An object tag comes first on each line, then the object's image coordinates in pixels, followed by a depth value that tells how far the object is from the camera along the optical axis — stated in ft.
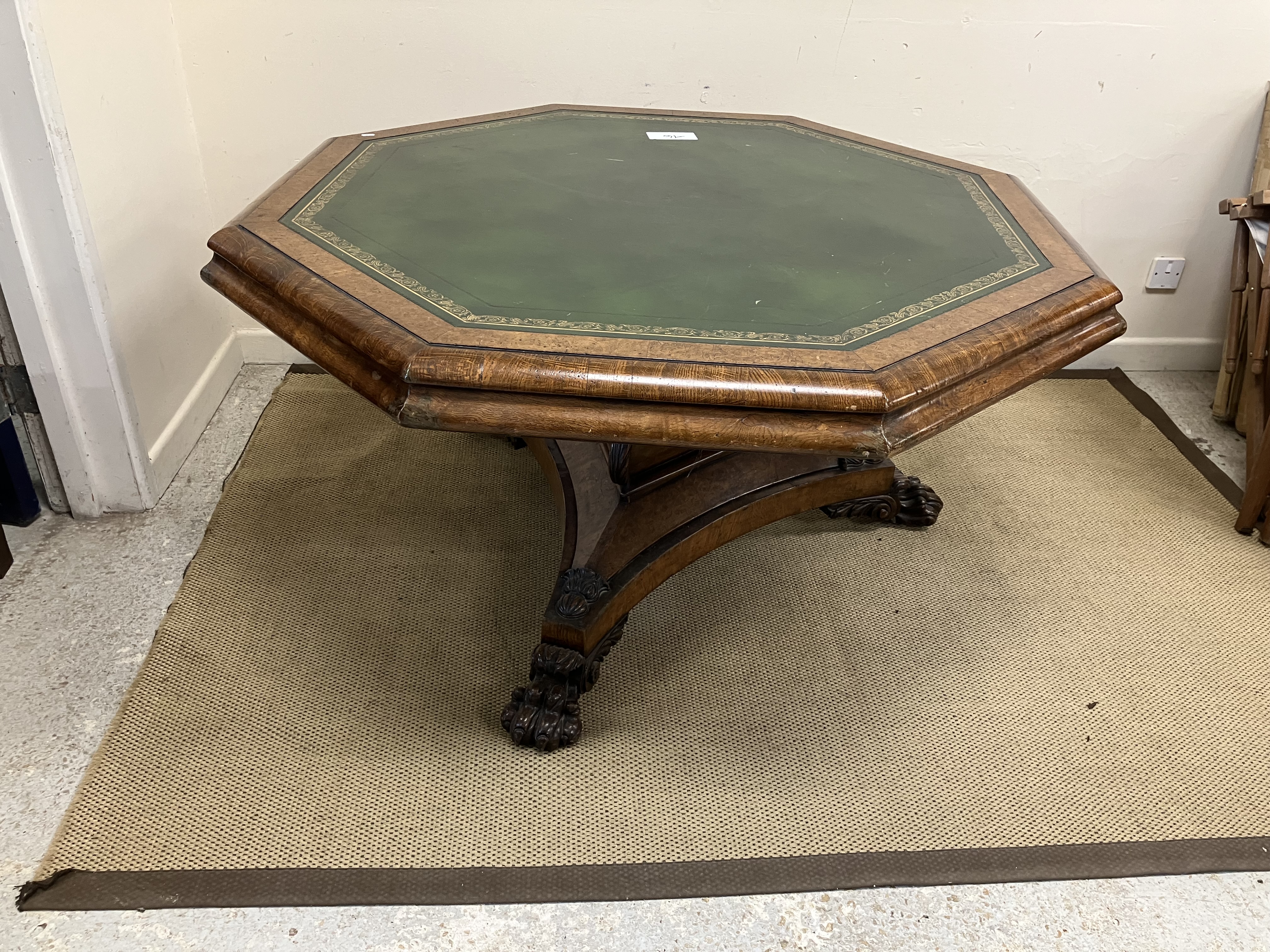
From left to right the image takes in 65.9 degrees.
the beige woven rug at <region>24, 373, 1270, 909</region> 4.91
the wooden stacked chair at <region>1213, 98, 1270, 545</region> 7.49
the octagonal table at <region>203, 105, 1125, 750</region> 3.96
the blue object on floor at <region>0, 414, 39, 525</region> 6.83
